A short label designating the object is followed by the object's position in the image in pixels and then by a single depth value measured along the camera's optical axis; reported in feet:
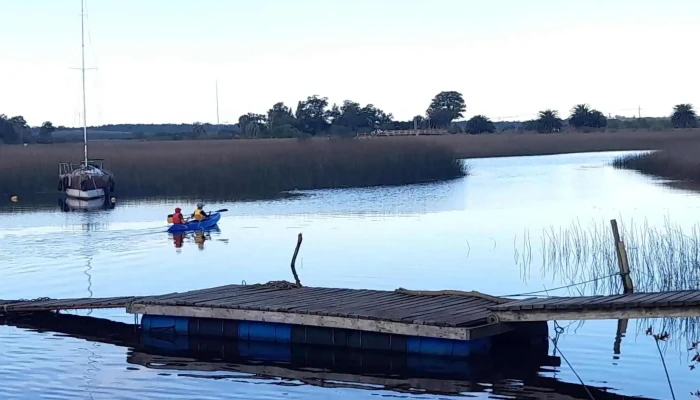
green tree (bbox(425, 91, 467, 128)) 404.92
